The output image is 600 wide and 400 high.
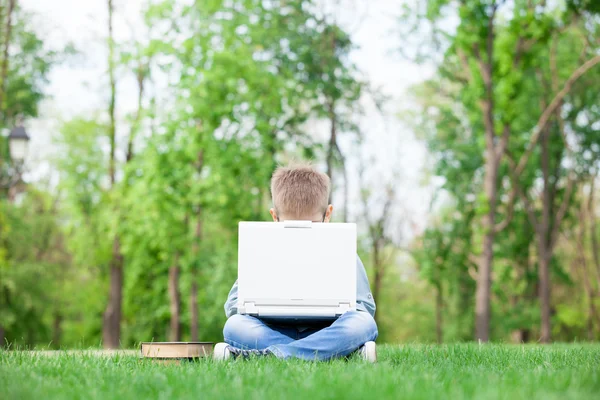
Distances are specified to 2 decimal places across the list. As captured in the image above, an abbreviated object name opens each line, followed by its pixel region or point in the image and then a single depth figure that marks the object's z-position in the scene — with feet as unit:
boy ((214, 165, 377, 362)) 14.20
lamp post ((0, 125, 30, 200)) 43.04
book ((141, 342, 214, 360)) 14.48
